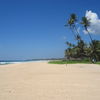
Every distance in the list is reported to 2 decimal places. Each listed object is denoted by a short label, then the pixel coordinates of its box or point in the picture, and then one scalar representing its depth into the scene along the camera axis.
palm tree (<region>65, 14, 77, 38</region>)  26.03
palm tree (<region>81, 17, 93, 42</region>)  24.40
